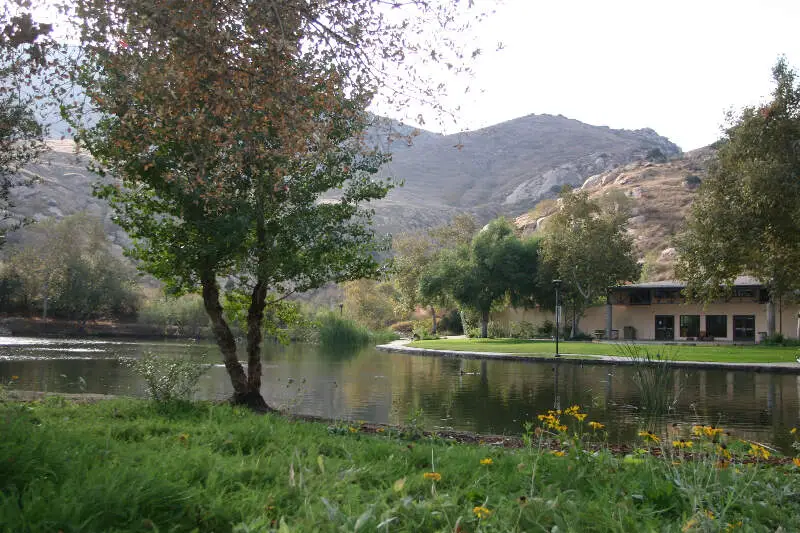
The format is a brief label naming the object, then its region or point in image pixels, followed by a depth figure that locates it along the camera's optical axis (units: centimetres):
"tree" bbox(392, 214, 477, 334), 6169
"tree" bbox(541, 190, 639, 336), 4653
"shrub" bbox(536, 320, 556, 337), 5356
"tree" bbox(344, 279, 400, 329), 6975
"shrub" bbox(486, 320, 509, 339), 5572
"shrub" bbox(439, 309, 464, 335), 6662
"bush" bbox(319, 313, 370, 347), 4947
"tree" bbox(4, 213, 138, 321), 5566
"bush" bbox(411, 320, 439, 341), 5610
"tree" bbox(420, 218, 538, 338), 5069
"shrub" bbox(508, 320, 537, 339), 5324
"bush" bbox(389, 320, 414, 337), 7296
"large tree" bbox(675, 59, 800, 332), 2544
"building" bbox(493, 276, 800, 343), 4647
